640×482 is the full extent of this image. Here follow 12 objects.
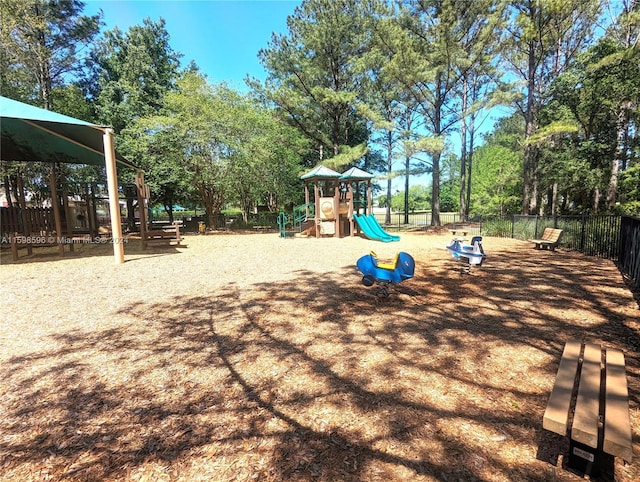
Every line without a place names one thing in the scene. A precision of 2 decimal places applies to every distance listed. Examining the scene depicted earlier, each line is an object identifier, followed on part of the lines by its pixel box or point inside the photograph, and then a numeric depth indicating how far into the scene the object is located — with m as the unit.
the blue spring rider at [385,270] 4.71
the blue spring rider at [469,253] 6.33
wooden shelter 6.67
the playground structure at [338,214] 14.45
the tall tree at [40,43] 14.66
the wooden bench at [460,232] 16.56
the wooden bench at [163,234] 10.54
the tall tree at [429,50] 16.56
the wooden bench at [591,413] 1.54
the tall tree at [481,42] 15.95
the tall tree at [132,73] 20.88
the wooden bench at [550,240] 9.84
